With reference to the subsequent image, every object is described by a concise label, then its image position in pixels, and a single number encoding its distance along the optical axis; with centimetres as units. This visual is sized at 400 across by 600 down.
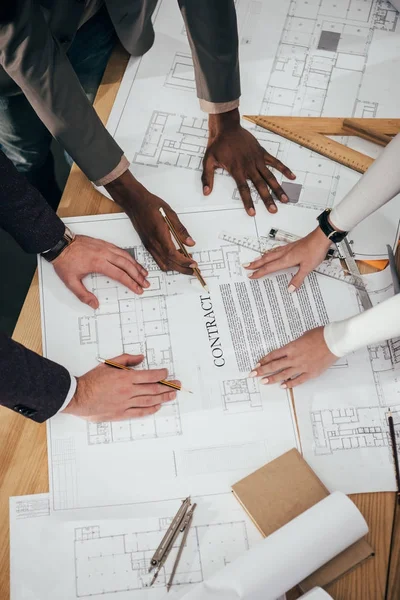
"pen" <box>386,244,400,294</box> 139
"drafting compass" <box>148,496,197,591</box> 115
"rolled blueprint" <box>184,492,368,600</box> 108
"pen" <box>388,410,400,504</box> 122
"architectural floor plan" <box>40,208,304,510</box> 123
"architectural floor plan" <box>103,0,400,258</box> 154
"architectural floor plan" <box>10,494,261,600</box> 114
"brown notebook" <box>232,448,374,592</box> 115
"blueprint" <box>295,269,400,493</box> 123
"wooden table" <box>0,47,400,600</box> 114
